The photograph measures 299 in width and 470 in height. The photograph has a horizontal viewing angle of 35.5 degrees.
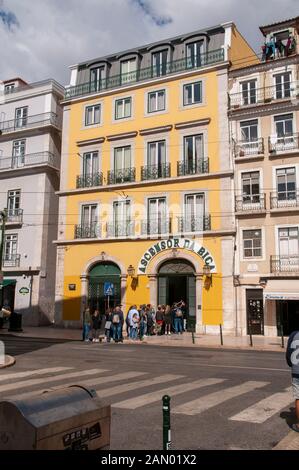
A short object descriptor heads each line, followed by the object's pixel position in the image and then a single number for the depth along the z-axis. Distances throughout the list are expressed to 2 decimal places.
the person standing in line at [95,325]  23.98
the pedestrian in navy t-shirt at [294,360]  6.80
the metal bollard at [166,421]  4.70
